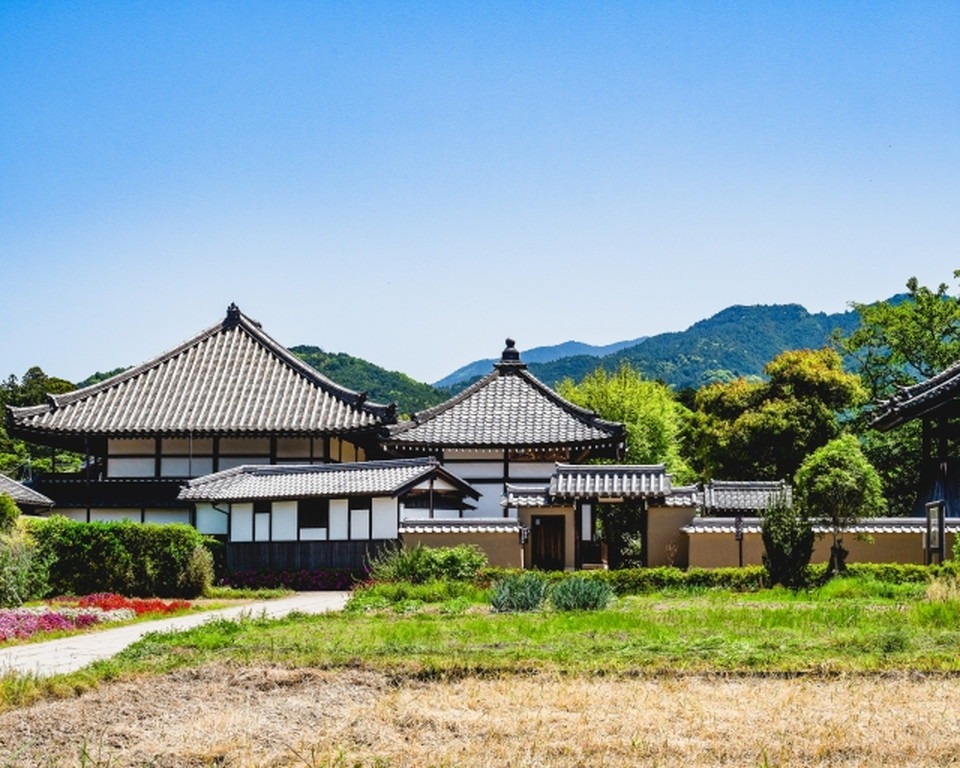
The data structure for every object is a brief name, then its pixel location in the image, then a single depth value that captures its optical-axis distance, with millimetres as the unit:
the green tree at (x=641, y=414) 59469
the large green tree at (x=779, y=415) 51188
